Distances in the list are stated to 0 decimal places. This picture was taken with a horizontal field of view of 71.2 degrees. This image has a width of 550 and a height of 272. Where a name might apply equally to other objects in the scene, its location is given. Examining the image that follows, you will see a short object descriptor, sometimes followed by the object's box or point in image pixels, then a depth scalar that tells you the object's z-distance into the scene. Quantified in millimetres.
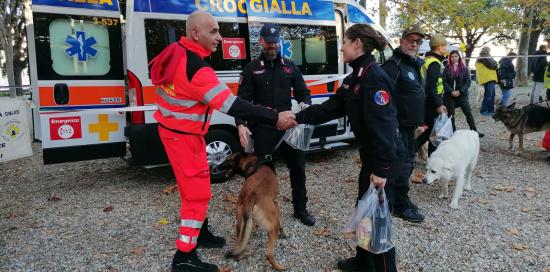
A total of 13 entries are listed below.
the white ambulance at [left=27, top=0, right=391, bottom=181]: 4363
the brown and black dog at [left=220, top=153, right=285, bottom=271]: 2920
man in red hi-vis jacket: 2570
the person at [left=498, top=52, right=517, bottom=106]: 11133
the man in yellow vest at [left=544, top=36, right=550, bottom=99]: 8477
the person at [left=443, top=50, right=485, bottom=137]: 6773
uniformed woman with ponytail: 2354
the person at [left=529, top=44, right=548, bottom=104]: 9984
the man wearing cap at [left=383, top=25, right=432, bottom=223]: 3914
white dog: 4434
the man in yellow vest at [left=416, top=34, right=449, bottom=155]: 5211
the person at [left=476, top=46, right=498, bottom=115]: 10727
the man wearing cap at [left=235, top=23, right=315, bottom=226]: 3650
